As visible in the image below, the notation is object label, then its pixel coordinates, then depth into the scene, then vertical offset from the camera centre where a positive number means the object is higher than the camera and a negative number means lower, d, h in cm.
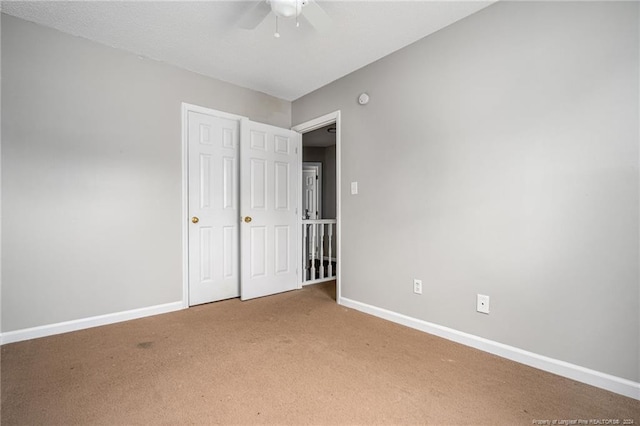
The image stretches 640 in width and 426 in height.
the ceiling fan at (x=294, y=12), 169 +123
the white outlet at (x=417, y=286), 239 -62
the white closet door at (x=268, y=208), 321 +5
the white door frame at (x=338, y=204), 307 +9
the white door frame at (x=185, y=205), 291 +8
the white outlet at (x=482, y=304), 201 -65
